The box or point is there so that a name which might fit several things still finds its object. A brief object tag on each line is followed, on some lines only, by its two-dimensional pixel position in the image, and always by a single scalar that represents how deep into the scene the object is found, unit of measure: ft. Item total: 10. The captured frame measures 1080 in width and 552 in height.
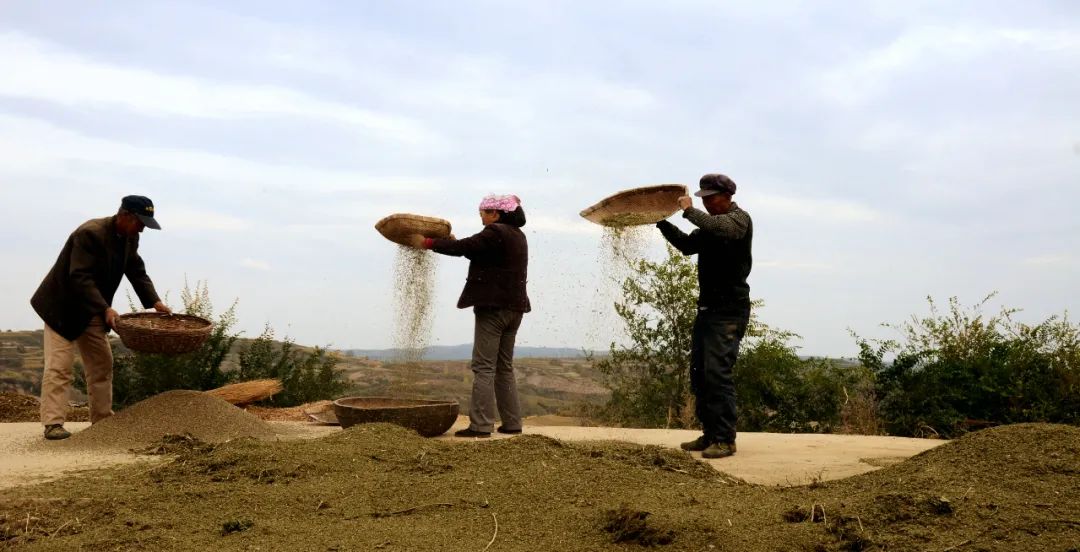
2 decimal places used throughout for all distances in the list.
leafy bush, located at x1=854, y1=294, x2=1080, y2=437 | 23.34
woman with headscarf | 19.36
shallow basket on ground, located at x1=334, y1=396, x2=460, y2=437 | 18.71
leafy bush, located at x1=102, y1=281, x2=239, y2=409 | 28.81
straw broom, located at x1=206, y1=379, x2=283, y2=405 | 25.93
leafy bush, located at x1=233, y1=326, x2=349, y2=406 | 31.55
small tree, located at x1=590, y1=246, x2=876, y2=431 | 25.80
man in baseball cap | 18.84
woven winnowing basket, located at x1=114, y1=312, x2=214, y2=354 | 18.38
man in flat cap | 16.39
